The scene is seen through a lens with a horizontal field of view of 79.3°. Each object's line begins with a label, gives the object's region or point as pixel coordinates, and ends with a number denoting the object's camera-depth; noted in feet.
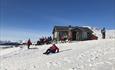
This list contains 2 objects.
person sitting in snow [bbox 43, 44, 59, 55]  27.96
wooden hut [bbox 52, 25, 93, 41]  67.20
